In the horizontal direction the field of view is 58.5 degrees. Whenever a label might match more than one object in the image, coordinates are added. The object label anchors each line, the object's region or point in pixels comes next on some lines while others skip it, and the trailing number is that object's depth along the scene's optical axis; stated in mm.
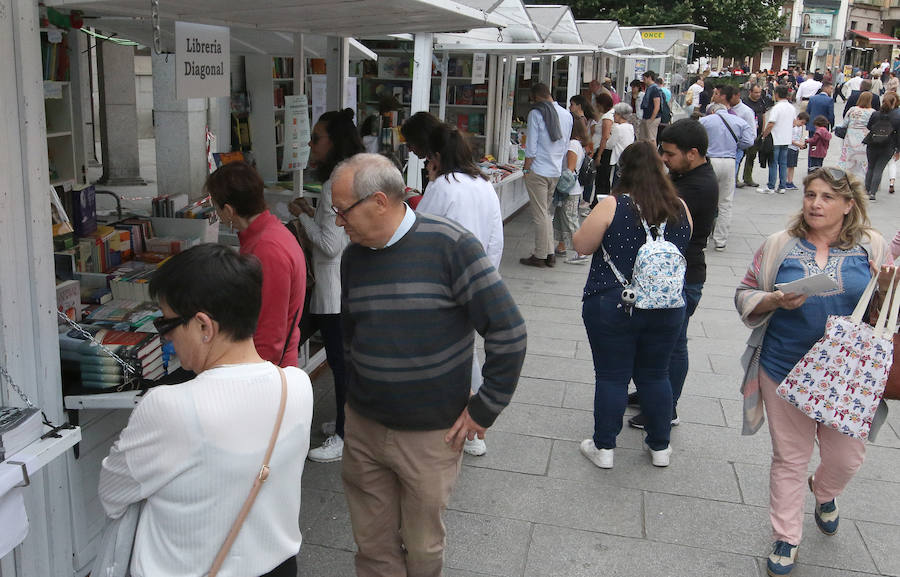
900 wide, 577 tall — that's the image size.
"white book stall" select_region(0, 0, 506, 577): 2330
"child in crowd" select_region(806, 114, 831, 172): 13258
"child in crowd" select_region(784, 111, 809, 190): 13344
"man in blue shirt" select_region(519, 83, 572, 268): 8133
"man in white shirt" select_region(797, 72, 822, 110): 21594
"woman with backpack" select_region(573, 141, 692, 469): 3668
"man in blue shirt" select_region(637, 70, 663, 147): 14141
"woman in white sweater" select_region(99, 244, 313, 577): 1660
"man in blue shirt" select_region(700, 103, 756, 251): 8625
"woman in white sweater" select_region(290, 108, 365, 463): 3921
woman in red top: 2975
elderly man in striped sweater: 2389
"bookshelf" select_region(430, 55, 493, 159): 10922
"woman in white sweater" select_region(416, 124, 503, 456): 4027
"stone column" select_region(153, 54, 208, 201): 8438
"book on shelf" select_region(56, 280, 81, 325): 3133
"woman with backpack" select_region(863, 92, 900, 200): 12000
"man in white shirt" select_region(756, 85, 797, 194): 12828
